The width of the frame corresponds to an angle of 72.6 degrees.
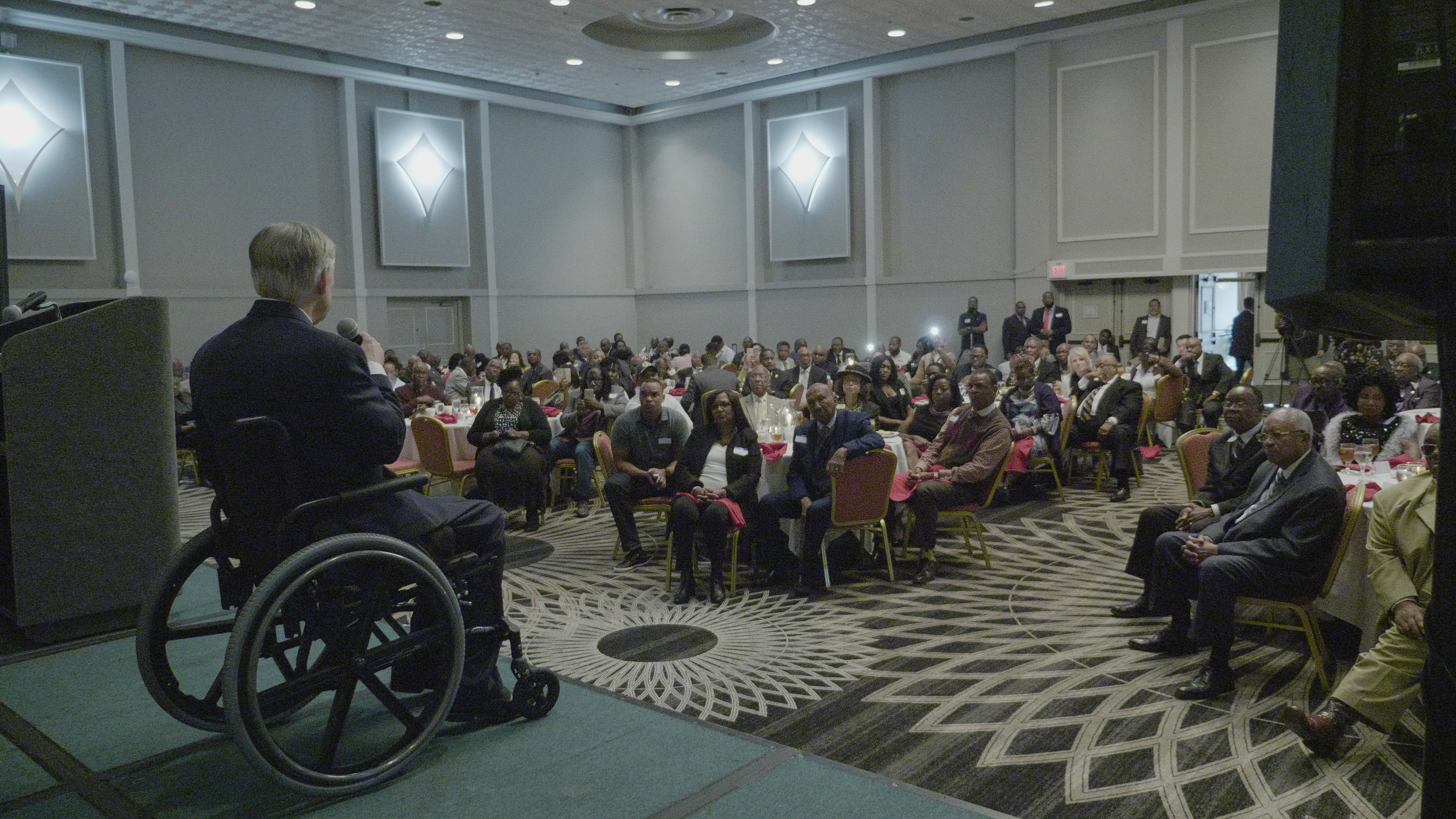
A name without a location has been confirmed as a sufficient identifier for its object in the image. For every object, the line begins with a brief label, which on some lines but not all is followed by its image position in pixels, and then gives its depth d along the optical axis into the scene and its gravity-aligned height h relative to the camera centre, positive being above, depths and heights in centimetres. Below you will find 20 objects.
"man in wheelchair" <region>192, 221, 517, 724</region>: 249 -15
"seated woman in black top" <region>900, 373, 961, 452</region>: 753 -75
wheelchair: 234 -74
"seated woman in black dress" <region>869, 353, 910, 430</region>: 831 -64
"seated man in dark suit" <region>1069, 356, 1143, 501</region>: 802 -89
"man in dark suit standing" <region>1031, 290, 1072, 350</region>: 1477 -11
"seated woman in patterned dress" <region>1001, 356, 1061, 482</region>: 805 -80
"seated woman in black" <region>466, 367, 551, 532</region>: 753 -94
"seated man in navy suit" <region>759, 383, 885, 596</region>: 552 -76
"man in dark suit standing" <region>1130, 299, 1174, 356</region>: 1413 -24
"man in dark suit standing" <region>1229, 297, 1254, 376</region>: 1296 -36
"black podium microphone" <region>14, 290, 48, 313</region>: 463 +18
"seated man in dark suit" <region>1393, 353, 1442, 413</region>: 641 -54
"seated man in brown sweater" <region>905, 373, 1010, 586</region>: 582 -92
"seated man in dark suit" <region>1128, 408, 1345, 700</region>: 371 -91
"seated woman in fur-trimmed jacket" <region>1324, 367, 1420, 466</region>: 522 -64
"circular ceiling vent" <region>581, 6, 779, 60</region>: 1500 +463
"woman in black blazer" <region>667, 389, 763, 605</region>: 544 -92
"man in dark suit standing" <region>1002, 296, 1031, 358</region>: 1502 -21
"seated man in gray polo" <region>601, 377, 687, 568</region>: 631 -84
